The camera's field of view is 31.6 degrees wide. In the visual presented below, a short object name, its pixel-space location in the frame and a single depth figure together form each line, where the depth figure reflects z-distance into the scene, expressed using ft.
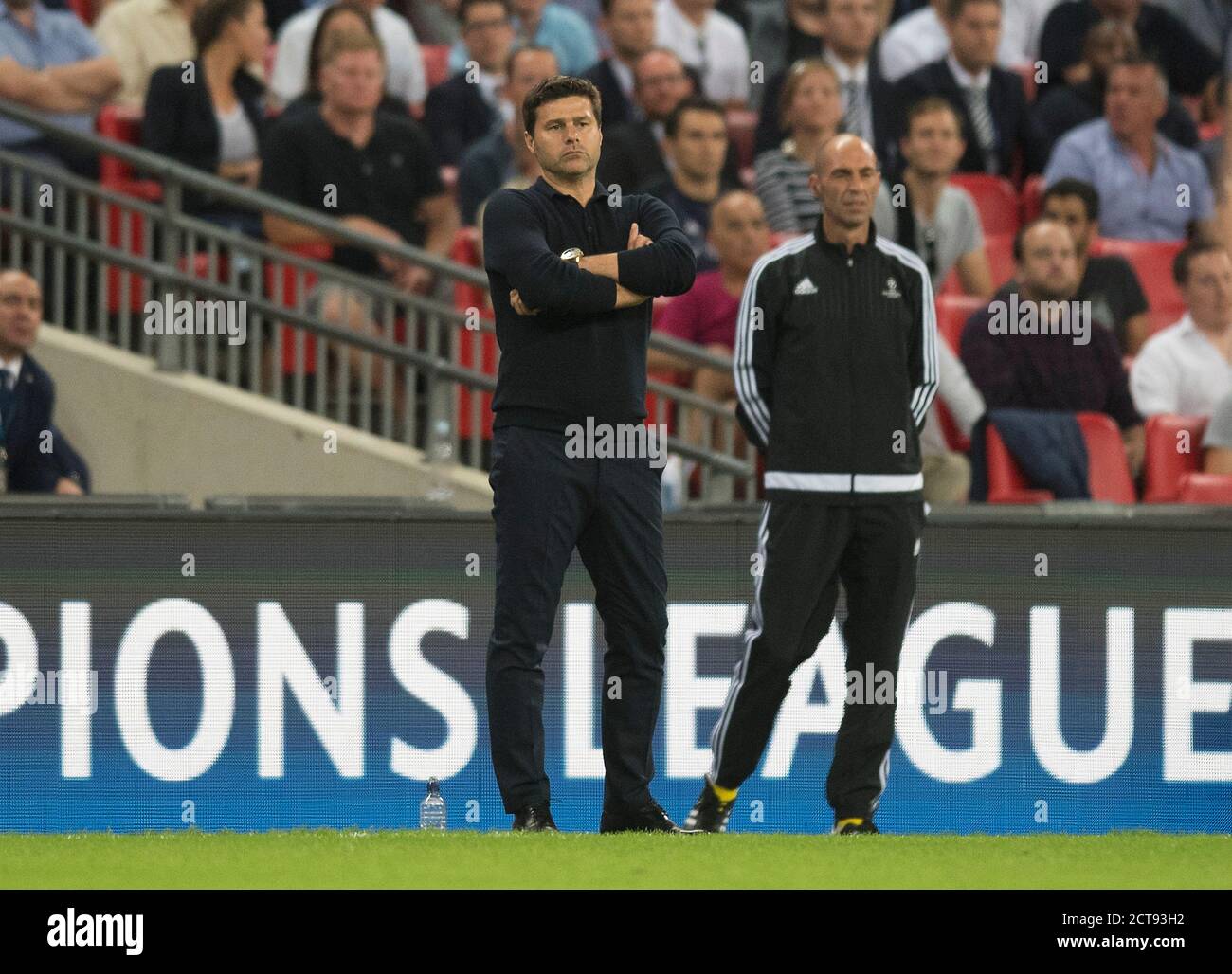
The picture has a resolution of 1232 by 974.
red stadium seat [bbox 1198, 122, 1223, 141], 41.65
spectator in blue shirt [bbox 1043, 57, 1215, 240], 38.99
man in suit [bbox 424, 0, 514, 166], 38.29
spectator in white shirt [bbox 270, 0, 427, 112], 37.06
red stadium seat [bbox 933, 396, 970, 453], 32.40
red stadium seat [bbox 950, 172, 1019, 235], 38.50
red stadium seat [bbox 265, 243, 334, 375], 32.27
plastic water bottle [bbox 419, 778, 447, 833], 23.53
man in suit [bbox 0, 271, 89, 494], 27.53
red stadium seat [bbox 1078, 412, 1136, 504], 31.24
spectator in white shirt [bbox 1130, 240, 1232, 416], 34.09
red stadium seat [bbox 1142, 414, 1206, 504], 32.53
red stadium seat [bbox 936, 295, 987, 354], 33.81
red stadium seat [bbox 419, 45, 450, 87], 40.63
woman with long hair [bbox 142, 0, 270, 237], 35.09
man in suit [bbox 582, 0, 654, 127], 38.17
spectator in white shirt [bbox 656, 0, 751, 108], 40.70
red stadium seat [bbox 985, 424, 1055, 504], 30.86
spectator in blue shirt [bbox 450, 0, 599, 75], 39.91
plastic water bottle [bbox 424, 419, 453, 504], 31.35
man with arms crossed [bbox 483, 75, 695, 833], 19.58
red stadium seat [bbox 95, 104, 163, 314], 34.47
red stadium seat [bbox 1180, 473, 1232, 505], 30.89
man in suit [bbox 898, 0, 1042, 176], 38.88
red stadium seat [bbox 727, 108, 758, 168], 39.75
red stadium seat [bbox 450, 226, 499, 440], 32.04
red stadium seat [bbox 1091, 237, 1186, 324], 37.55
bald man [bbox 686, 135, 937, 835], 21.71
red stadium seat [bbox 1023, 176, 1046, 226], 38.86
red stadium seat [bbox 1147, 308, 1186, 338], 37.02
